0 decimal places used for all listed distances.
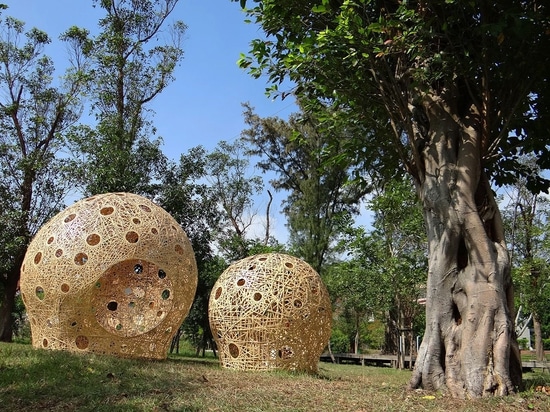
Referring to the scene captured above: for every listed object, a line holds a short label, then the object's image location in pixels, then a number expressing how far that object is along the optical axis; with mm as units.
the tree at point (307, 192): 27062
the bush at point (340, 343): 32344
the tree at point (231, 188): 27281
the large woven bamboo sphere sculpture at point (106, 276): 10164
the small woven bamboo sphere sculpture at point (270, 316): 10305
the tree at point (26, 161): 17688
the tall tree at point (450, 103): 6363
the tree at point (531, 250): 21594
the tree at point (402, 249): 16672
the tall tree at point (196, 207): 18969
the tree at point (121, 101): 17672
